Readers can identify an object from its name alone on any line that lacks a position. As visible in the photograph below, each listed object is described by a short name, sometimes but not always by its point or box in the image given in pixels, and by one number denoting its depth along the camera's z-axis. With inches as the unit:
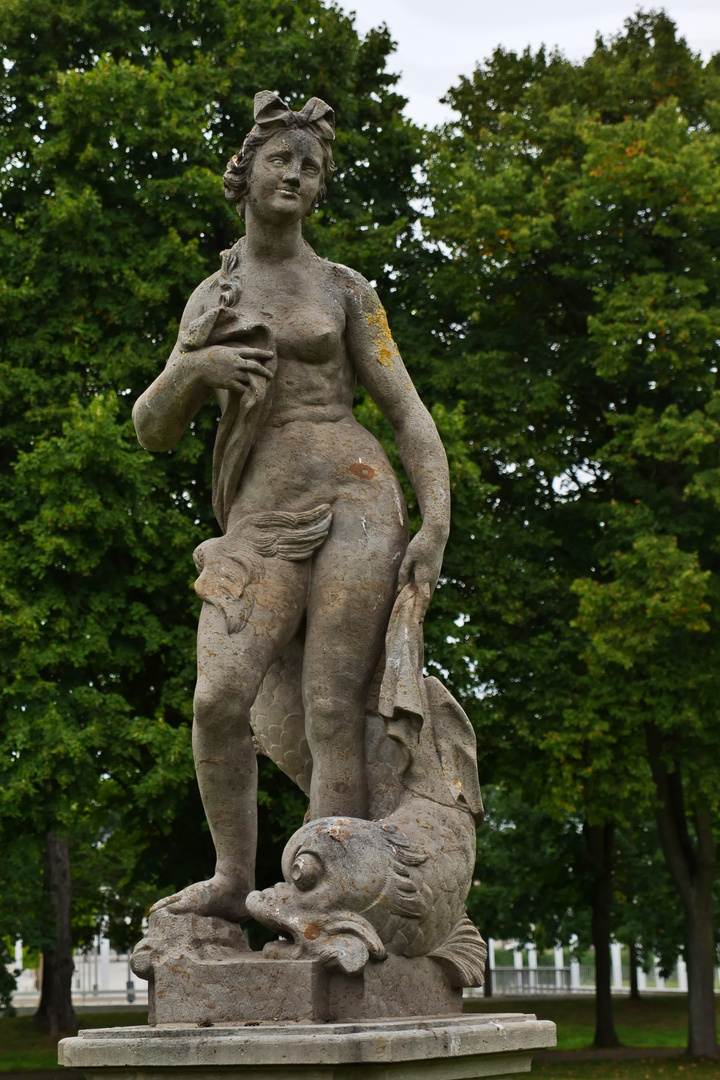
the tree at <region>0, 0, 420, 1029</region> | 607.5
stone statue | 188.4
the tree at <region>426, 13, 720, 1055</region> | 703.7
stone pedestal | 166.4
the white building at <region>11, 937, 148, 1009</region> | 1822.1
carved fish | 182.5
